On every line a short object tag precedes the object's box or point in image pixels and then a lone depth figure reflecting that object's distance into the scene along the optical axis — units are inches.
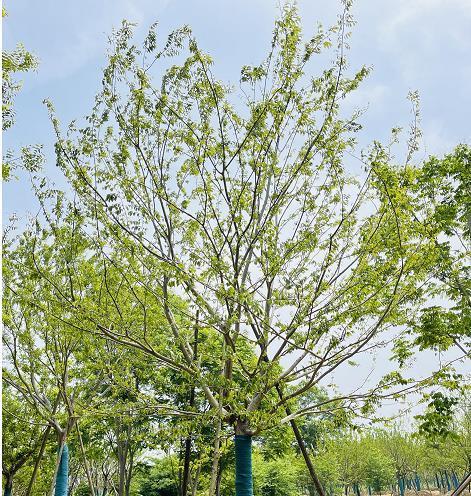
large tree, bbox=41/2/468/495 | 206.8
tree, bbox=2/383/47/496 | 506.9
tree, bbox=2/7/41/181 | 211.3
